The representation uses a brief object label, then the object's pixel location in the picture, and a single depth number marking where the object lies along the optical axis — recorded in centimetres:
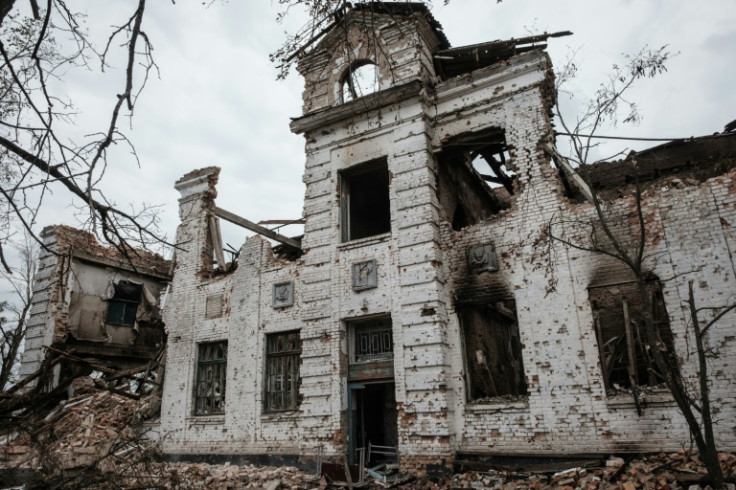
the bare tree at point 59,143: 318
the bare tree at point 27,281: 2403
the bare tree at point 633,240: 580
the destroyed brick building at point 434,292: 845
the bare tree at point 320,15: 444
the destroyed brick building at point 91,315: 1531
